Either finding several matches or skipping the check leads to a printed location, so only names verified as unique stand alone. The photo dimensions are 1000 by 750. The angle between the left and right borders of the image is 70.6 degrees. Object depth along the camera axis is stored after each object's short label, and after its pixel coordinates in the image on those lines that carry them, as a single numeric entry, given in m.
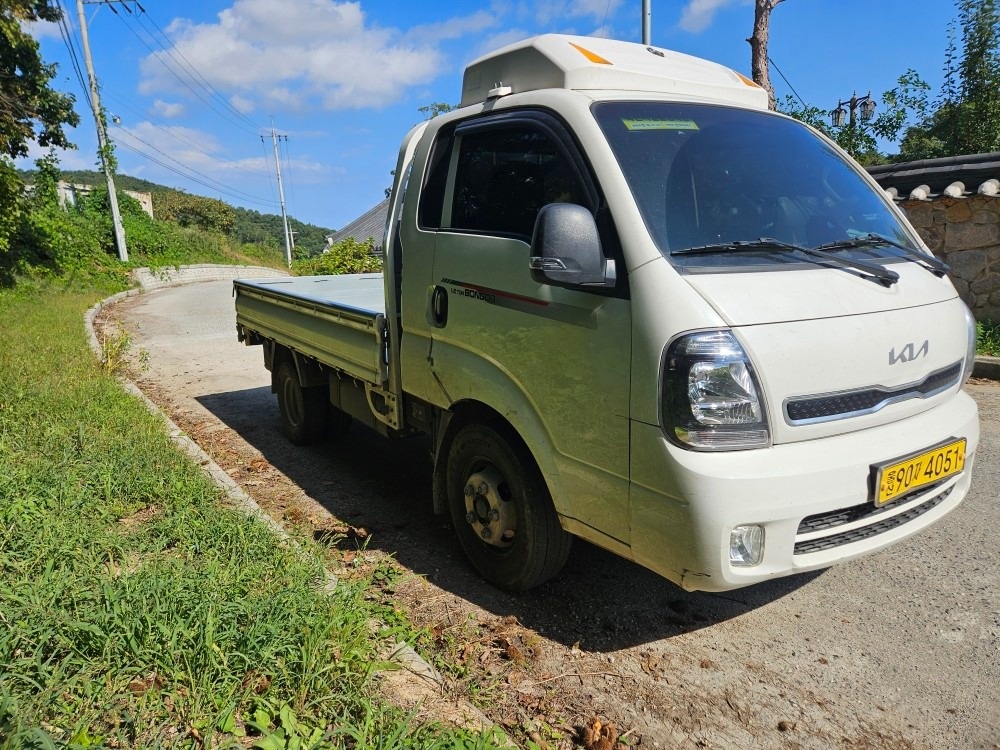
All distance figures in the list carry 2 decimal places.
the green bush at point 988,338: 7.32
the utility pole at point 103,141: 25.06
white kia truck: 2.35
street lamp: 14.76
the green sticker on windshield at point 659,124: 2.88
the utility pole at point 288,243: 53.72
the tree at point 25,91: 14.31
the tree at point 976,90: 15.16
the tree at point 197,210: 58.50
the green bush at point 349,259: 17.36
